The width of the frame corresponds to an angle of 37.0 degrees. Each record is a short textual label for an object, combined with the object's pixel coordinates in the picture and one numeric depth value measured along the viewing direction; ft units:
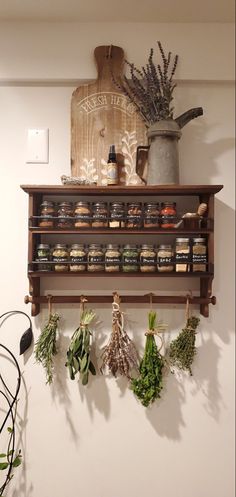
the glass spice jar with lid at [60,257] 4.61
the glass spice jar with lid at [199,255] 4.58
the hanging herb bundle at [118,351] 4.76
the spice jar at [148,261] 4.62
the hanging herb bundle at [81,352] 4.72
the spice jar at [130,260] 4.62
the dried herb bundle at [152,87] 4.74
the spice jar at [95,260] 4.61
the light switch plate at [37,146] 5.16
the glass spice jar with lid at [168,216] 4.64
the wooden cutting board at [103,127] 5.08
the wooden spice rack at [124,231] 4.54
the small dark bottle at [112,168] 4.80
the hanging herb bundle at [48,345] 4.80
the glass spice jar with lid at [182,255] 4.60
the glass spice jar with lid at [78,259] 4.60
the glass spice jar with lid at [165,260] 4.60
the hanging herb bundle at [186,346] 4.81
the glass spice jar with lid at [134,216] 4.62
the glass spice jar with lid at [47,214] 4.64
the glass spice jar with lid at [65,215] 4.65
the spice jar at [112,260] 4.60
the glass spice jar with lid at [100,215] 4.63
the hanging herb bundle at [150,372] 4.71
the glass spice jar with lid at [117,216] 4.62
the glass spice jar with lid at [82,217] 4.62
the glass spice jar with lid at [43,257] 4.62
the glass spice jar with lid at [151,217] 4.63
